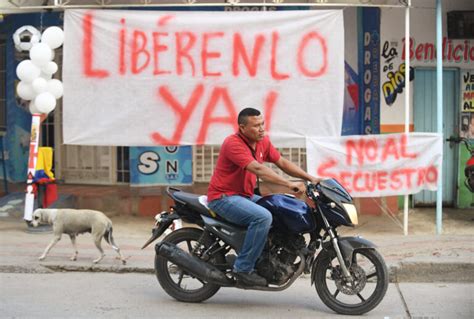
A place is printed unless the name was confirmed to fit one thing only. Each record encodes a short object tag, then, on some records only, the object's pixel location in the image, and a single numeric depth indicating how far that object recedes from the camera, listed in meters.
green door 10.84
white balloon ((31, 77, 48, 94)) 8.90
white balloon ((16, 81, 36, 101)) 9.01
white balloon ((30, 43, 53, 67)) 8.80
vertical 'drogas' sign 10.56
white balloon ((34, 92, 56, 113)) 8.94
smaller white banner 8.98
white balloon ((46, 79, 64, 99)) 9.02
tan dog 7.59
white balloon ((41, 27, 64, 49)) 8.89
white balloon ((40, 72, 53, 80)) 8.99
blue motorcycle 5.91
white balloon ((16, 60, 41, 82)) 8.87
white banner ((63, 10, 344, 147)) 8.84
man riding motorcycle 5.88
